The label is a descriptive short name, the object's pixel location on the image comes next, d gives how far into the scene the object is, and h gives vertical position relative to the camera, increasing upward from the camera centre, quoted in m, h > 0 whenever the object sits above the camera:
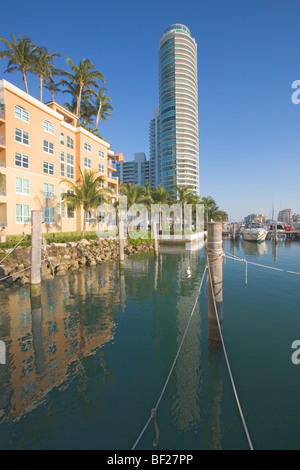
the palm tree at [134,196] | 37.62 +5.50
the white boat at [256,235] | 47.34 -1.75
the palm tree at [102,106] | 43.11 +25.28
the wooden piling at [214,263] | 6.61 -1.07
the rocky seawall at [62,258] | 15.77 -2.65
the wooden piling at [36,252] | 12.34 -1.26
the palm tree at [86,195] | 28.43 +4.46
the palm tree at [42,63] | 32.25 +24.56
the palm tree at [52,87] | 37.42 +24.75
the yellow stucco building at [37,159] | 23.28 +8.93
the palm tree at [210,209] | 61.96 +5.36
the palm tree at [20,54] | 29.97 +24.16
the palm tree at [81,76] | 38.66 +26.94
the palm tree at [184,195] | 50.31 +7.40
